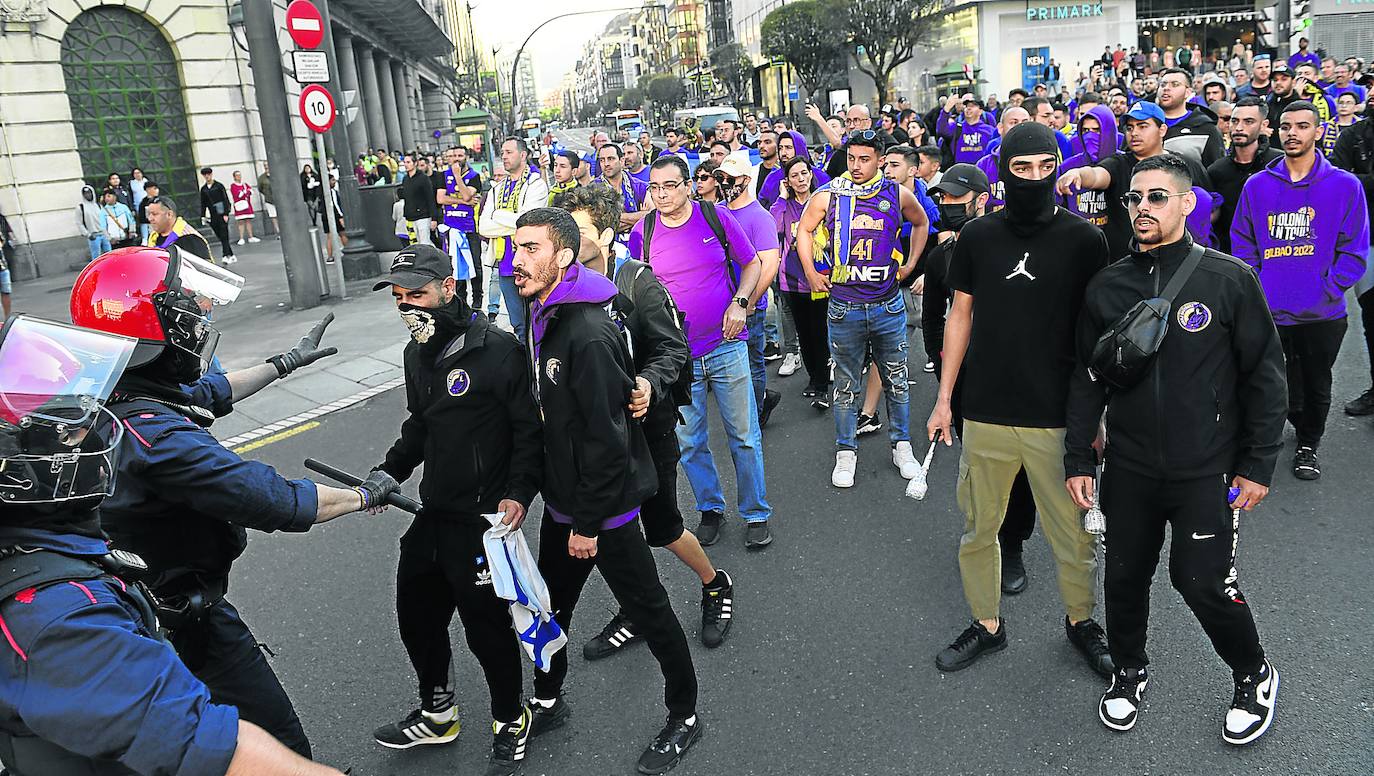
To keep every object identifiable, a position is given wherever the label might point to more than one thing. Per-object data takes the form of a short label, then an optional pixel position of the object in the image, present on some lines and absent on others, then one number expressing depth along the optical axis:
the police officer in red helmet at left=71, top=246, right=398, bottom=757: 2.48
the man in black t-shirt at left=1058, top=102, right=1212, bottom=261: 5.30
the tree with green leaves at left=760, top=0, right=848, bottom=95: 52.44
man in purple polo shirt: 5.05
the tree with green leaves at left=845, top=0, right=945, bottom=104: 45.88
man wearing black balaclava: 3.45
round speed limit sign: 12.15
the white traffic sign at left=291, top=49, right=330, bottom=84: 12.32
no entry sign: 12.05
